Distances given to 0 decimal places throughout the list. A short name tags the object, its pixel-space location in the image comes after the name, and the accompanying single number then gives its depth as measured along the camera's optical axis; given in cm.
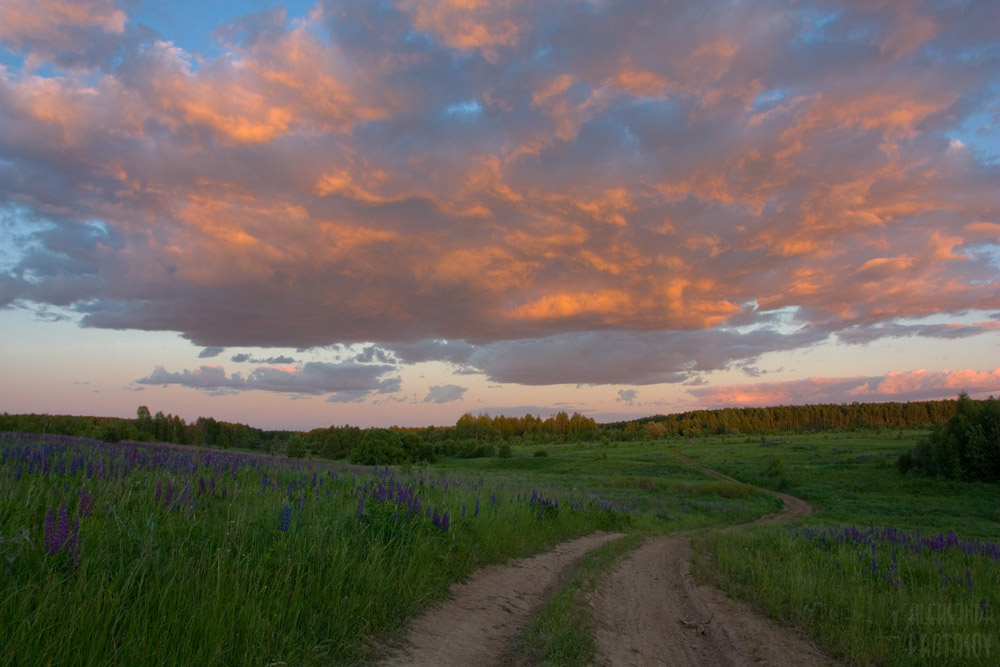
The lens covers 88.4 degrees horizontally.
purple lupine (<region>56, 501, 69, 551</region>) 398
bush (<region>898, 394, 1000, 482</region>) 3766
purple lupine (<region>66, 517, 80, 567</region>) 399
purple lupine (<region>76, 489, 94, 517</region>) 502
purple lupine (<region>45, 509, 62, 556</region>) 392
